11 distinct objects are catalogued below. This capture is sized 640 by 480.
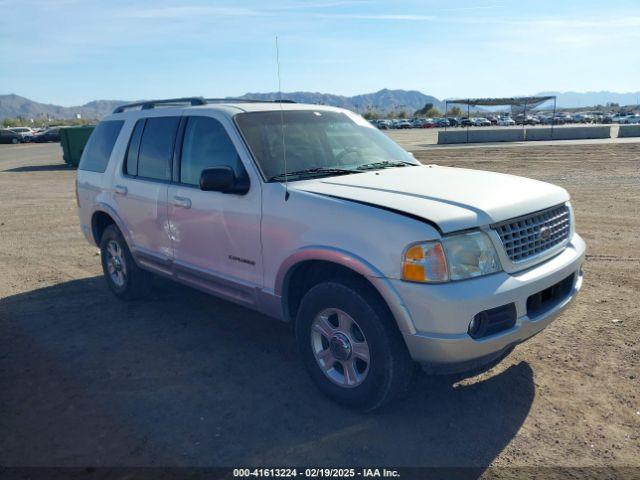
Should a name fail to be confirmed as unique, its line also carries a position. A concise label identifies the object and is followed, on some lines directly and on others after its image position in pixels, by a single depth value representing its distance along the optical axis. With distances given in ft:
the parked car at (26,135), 171.94
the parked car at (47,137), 171.83
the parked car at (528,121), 239.79
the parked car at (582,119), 252.09
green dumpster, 80.74
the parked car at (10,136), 171.32
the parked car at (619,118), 232.45
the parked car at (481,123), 238.68
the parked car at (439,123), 253.65
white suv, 10.01
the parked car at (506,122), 244.01
